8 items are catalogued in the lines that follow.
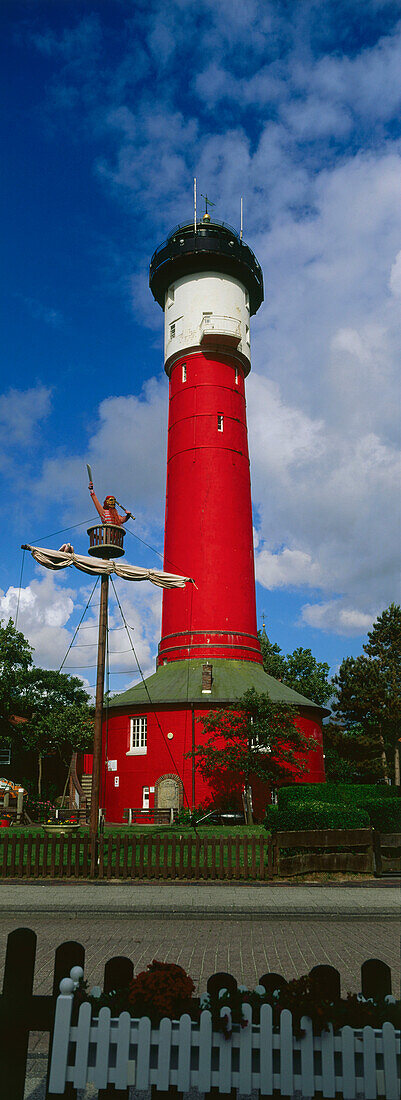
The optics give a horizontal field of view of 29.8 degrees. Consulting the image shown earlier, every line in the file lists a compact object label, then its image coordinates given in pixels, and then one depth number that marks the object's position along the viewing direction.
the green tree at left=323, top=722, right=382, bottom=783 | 53.09
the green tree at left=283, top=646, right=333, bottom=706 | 62.06
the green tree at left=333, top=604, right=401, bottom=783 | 53.53
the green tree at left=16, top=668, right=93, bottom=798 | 42.41
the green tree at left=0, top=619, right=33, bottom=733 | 39.75
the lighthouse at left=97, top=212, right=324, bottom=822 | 35.12
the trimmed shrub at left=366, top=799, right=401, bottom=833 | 23.02
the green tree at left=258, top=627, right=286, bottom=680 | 62.32
